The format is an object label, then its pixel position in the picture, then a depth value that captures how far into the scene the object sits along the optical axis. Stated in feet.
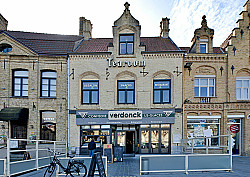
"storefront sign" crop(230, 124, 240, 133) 50.14
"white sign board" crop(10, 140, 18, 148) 47.71
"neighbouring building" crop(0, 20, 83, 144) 50.39
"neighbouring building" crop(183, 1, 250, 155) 49.67
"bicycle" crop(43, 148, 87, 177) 28.80
